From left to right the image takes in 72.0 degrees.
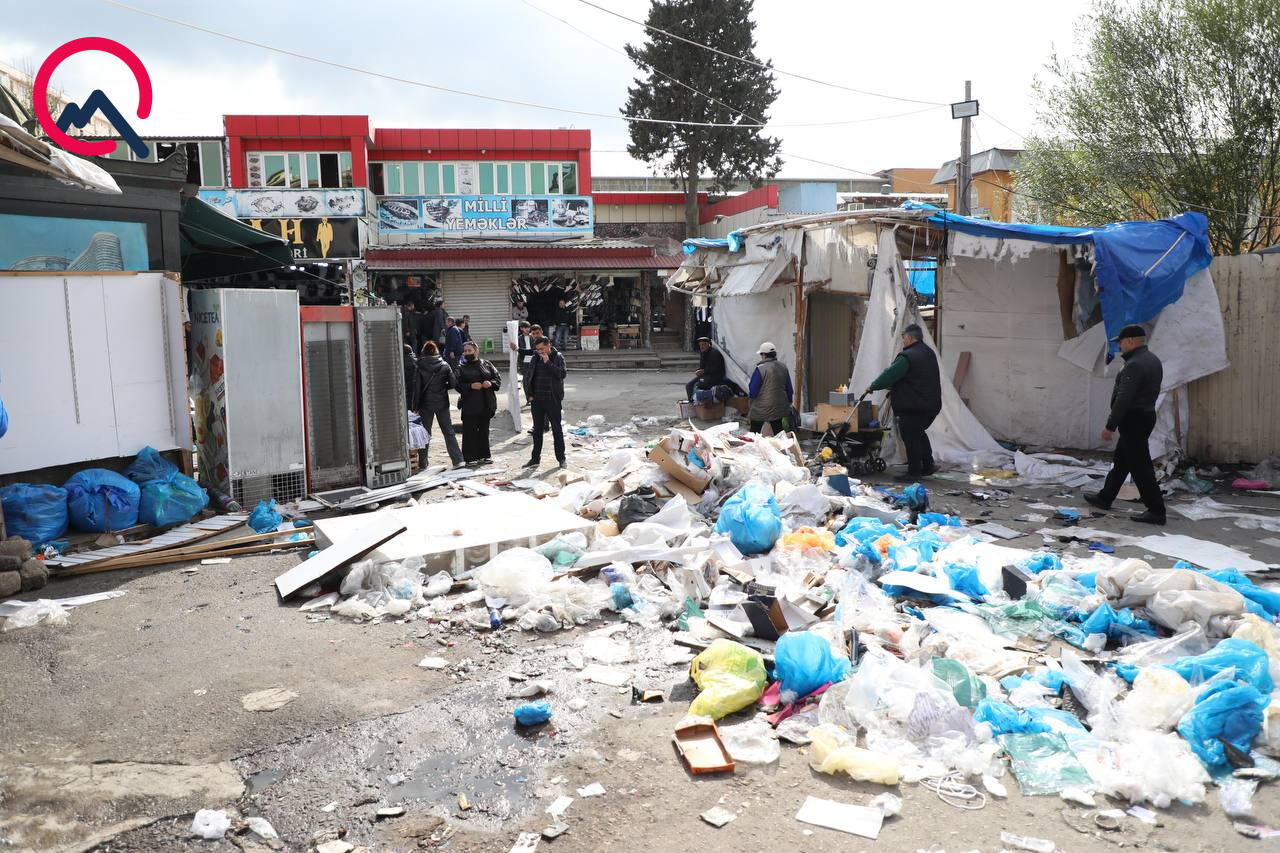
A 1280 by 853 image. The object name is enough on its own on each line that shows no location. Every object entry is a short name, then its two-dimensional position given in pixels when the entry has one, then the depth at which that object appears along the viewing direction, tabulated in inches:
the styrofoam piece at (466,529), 249.0
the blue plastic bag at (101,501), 291.9
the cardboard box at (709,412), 552.7
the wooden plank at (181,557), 263.3
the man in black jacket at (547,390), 402.3
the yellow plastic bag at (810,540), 262.5
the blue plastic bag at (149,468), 317.1
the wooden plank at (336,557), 235.0
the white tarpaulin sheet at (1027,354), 429.7
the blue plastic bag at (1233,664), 157.0
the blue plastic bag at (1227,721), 145.1
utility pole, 705.6
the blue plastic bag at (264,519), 306.3
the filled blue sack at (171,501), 305.1
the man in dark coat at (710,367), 562.6
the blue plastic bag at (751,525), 259.9
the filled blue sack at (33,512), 278.2
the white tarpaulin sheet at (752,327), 553.9
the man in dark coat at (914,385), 371.2
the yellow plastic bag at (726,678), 165.9
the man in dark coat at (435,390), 413.1
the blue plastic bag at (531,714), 163.0
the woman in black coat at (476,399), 417.4
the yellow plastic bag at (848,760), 141.6
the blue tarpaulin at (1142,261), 368.8
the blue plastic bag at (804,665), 169.5
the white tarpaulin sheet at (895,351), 414.6
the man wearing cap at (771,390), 435.8
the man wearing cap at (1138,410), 300.2
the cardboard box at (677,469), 315.0
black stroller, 381.4
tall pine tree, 1178.0
